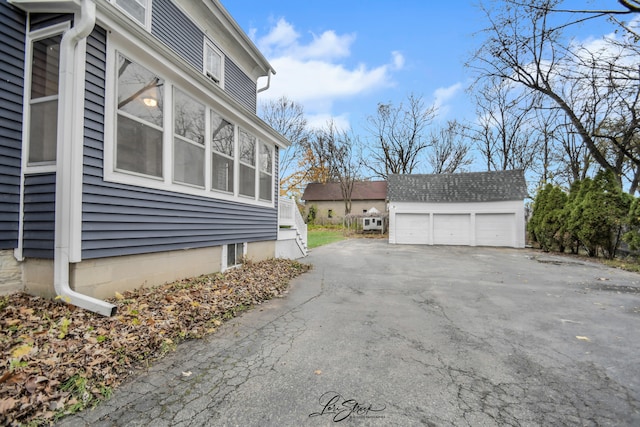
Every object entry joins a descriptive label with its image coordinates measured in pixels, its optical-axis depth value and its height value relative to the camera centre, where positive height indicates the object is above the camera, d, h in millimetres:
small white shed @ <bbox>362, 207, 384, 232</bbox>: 25500 -99
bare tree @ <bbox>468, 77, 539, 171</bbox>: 23781 +7805
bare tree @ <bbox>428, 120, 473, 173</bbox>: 28938 +7336
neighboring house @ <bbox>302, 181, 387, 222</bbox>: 33750 +2502
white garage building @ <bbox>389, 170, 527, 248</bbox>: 17531 +725
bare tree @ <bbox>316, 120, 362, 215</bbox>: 32000 +7652
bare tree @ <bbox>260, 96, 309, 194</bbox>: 28078 +9929
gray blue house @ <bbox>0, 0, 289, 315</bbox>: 3537 +960
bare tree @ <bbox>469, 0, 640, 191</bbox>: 7368 +5679
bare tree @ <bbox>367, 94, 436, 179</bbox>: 29516 +9202
